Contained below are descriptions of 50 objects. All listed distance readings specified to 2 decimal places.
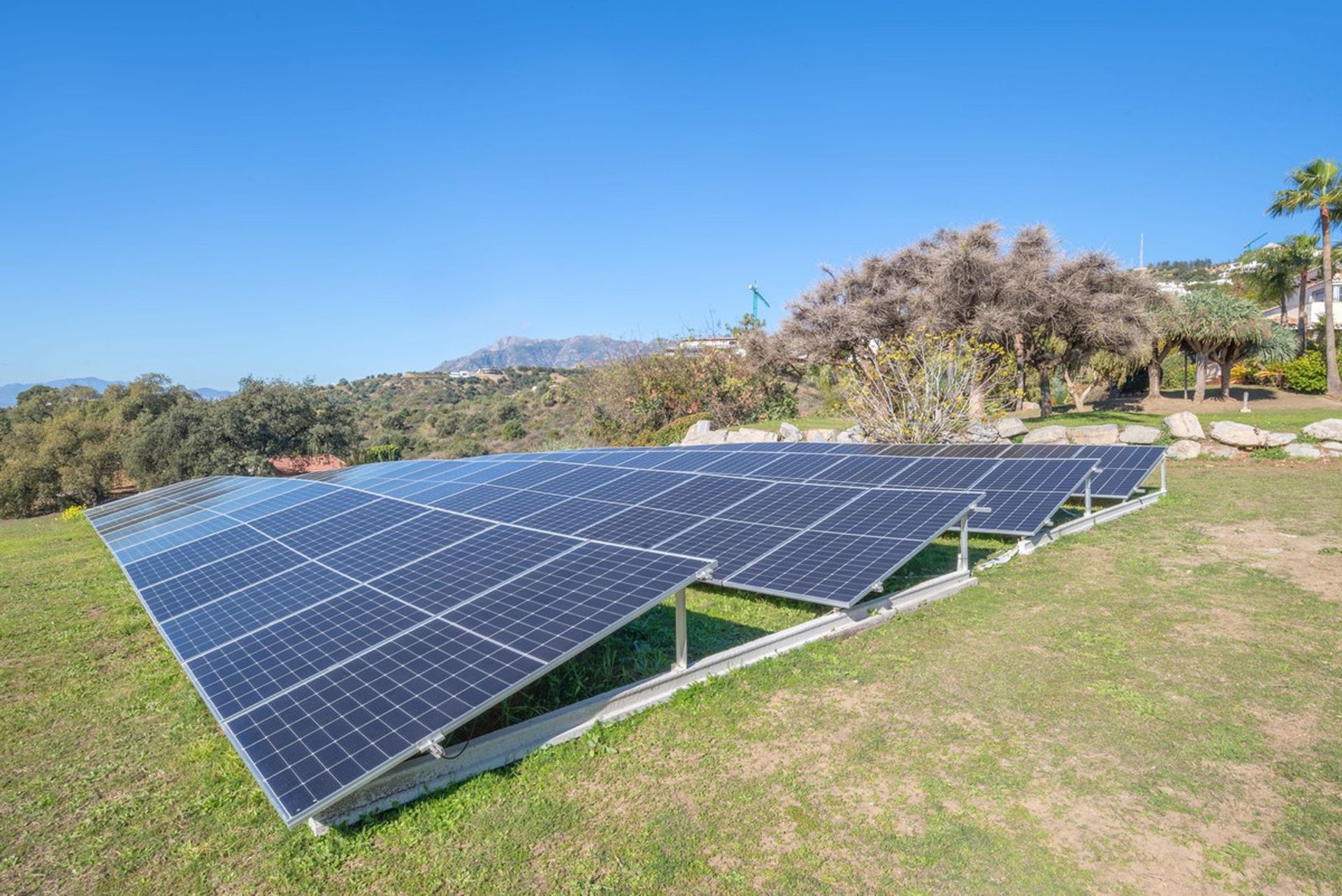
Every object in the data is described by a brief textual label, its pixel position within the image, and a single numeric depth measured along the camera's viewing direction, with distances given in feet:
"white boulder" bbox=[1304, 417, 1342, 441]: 54.65
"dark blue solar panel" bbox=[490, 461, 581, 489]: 41.88
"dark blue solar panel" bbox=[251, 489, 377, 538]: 35.12
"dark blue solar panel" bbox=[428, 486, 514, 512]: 35.17
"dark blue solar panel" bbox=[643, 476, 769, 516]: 32.07
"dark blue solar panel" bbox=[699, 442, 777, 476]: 41.19
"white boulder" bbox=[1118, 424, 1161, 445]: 61.26
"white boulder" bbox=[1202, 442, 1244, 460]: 57.62
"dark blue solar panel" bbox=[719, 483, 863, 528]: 28.99
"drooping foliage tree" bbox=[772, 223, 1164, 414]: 74.84
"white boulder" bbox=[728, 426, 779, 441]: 77.91
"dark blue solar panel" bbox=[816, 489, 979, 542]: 24.86
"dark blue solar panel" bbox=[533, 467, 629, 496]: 38.47
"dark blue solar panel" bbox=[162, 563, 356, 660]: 19.70
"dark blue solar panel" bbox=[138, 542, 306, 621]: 24.22
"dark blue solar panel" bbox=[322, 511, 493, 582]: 24.26
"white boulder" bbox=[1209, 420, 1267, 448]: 57.31
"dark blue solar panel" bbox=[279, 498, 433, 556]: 29.25
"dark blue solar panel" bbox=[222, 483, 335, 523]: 41.01
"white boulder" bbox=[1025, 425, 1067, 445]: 62.86
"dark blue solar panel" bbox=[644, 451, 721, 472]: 43.63
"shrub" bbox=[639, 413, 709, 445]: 93.09
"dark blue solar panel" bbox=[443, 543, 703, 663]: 15.93
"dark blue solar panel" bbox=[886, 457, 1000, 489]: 34.12
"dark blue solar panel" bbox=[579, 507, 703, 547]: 27.09
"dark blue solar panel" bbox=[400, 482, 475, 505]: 38.73
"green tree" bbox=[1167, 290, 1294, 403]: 92.43
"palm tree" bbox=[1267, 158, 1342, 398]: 94.32
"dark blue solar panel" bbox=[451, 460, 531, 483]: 45.55
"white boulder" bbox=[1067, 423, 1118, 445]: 60.90
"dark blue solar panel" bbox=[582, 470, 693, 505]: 35.24
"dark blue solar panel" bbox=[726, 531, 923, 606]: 21.34
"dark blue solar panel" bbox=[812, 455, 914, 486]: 35.65
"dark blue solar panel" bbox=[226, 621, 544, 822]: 12.26
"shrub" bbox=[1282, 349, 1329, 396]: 103.24
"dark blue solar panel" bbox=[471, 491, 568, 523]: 31.83
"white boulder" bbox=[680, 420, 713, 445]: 82.79
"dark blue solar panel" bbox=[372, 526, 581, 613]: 19.98
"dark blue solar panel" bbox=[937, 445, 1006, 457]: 41.14
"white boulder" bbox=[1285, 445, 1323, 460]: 54.34
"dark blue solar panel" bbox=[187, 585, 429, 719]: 15.67
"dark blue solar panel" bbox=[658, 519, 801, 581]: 24.89
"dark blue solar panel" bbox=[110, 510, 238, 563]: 35.45
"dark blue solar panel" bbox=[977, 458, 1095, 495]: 33.91
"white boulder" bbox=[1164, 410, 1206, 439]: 60.34
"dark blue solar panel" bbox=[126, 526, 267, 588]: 29.50
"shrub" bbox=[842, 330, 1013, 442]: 55.62
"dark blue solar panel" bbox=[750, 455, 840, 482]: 38.42
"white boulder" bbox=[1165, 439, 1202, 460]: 58.54
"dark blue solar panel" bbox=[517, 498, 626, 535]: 29.19
